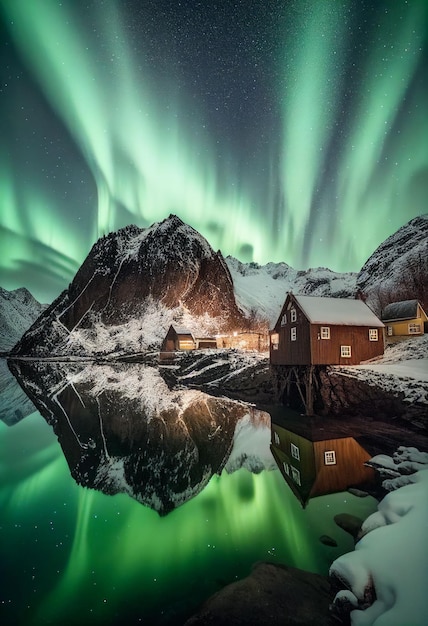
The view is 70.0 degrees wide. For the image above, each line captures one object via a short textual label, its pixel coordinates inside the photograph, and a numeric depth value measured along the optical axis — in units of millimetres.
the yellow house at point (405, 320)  37469
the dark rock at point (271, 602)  6191
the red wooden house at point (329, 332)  27828
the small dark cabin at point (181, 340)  92312
